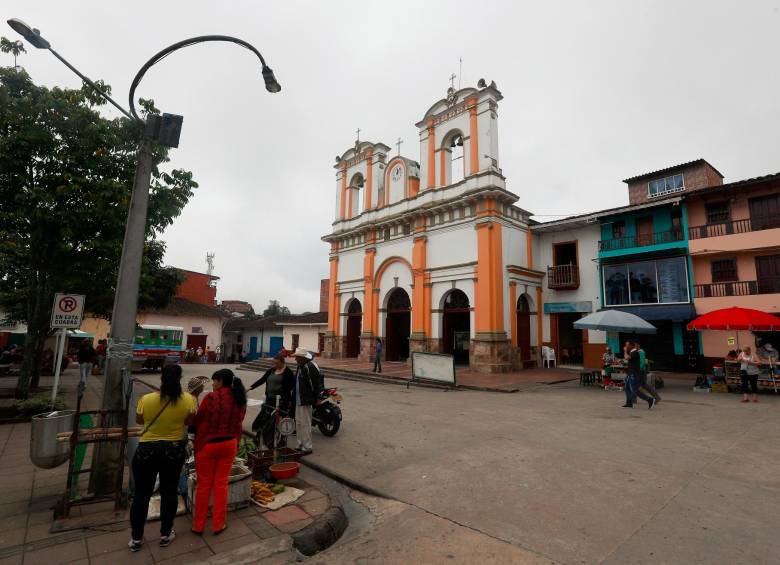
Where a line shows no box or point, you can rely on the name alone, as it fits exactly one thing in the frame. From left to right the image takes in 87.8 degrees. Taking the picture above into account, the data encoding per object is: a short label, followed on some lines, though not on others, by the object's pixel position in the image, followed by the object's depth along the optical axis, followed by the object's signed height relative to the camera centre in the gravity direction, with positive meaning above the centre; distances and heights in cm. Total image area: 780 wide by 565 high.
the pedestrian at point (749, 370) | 1110 -59
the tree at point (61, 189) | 824 +312
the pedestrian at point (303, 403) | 650 -100
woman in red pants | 376 -101
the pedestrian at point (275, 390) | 648 -81
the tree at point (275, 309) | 7739 +597
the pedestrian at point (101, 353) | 2045 -93
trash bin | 400 -106
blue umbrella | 1327 +76
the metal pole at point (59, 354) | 706 -33
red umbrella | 1226 +85
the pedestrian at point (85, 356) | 1284 -63
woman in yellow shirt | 347 -98
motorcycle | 754 -137
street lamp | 458 +88
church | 1869 +451
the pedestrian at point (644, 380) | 1003 -83
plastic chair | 2020 -56
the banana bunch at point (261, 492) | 444 -170
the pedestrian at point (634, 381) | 1009 -86
